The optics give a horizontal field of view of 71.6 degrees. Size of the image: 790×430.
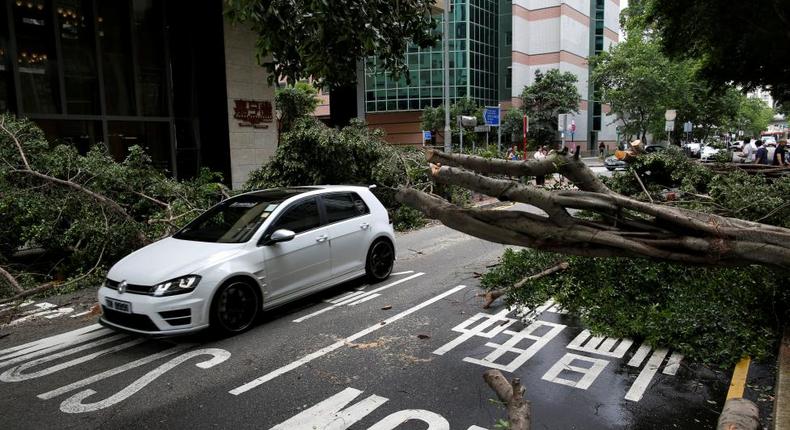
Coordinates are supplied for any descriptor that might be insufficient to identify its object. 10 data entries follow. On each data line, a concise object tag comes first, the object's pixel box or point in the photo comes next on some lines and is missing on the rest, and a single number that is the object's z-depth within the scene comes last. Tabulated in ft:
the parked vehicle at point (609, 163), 105.26
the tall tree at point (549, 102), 149.79
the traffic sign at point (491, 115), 70.28
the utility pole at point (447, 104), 63.47
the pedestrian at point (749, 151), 72.98
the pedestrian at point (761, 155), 65.72
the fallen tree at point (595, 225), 9.61
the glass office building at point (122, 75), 44.80
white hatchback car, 18.34
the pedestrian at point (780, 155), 61.77
